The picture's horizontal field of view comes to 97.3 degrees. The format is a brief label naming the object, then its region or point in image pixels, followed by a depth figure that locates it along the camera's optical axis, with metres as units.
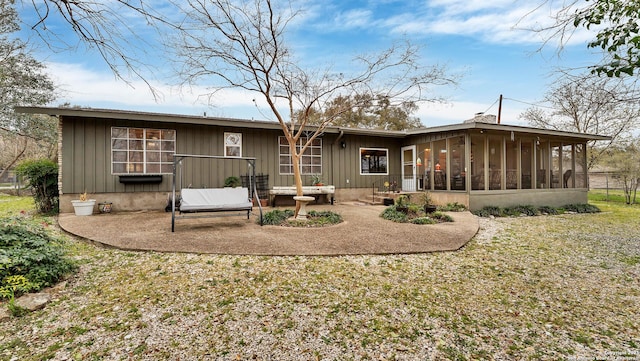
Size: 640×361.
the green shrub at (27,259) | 2.44
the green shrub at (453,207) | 8.08
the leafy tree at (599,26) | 2.56
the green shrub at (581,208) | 9.35
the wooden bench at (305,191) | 8.75
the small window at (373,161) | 10.66
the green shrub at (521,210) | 8.32
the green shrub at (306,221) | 5.87
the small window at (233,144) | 8.77
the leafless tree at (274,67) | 5.36
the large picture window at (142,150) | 7.68
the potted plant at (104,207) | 7.25
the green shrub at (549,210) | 8.95
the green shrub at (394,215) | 6.44
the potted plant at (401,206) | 7.19
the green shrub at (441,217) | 6.53
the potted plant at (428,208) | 7.39
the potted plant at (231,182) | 8.44
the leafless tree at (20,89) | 9.57
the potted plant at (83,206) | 6.77
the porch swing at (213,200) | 5.13
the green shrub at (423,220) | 6.22
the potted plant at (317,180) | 9.55
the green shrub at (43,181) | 7.16
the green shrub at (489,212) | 8.03
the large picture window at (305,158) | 9.54
